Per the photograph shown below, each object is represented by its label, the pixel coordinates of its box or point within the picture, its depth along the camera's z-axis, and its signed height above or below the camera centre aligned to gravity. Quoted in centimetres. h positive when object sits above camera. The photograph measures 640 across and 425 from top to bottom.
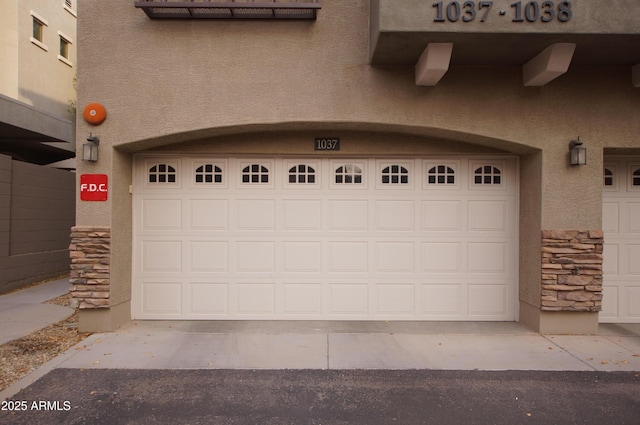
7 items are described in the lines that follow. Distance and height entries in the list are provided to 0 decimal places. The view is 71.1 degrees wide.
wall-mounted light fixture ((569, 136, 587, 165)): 573 +87
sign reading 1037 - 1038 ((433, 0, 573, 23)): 488 +229
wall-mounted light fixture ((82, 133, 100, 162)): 575 +85
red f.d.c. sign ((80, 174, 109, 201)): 585 +38
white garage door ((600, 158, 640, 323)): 651 -28
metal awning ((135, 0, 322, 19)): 557 +265
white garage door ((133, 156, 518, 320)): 652 -39
